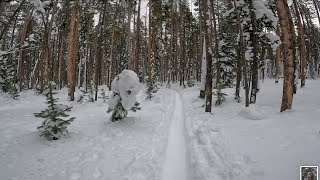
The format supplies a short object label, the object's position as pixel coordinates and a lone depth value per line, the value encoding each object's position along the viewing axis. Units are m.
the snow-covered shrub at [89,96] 16.42
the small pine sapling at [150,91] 19.72
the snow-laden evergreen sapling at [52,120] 7.60
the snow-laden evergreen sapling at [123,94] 9.96
